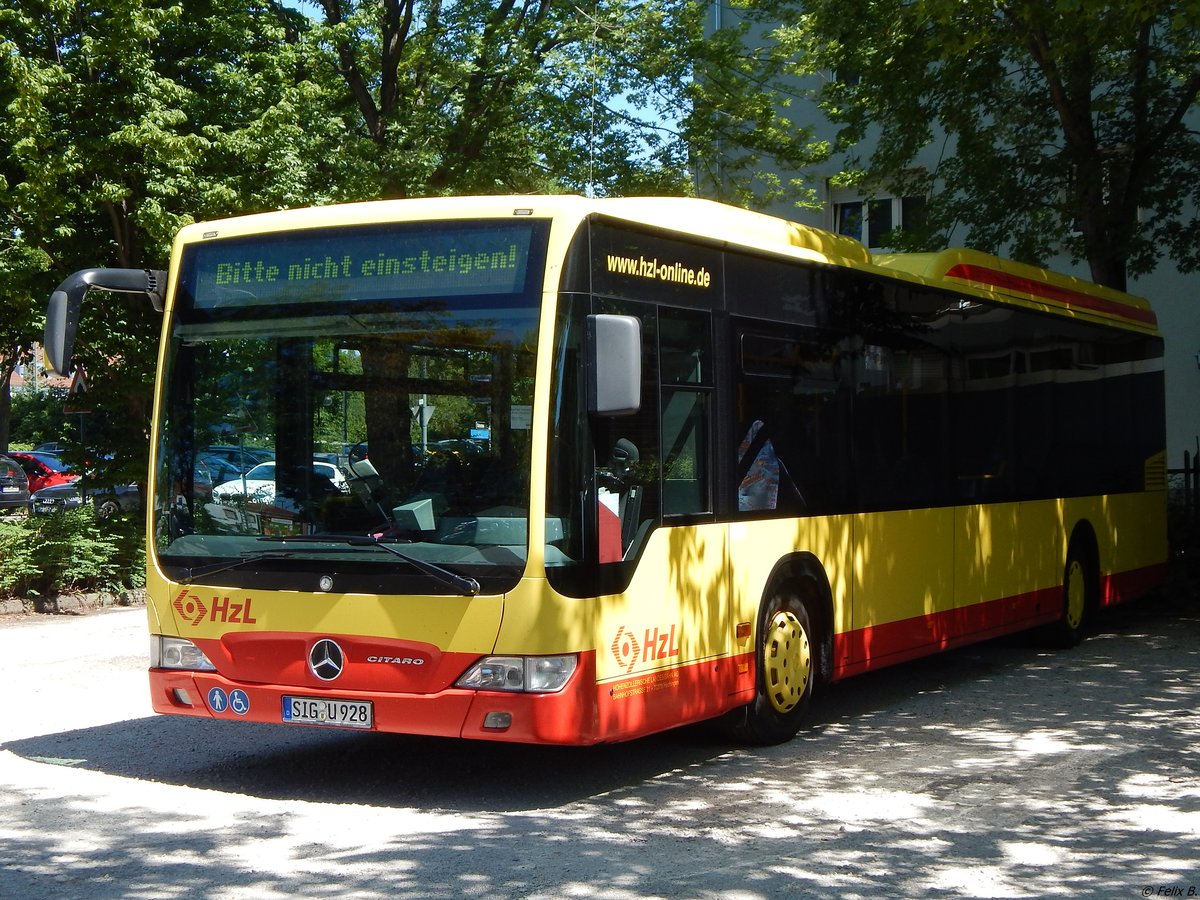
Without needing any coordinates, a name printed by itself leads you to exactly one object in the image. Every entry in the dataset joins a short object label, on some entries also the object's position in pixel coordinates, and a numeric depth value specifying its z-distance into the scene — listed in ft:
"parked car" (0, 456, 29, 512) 106.22
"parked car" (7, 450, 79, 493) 123.54
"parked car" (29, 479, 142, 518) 60.44
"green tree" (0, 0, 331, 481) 55.16
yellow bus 23.08
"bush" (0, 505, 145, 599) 52.60
